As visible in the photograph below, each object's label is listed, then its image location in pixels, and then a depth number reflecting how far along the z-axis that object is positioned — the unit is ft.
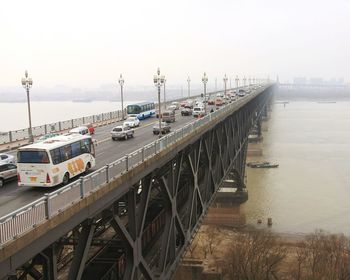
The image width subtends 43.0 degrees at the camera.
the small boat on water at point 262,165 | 311.88
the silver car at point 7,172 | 66.62
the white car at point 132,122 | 153.74
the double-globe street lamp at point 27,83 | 106.61
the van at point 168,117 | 169.17
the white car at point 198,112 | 185.87
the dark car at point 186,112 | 205.46
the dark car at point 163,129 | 128.47
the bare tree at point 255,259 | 132.26
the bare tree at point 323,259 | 129.08
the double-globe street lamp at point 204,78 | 202.74
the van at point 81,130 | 115.63
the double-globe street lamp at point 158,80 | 120.52
